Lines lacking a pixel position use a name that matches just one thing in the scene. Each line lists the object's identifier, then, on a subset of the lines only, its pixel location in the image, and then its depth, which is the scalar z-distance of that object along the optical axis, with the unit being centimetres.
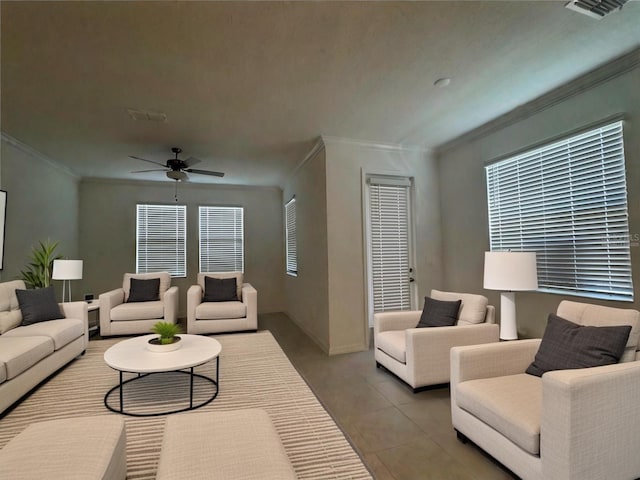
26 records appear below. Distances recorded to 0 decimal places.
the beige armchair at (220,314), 480
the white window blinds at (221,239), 671
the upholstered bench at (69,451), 126
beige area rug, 193
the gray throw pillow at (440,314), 312
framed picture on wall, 384
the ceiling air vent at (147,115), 328
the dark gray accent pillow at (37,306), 349
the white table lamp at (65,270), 427
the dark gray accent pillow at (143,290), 513
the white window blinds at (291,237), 596
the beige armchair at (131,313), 466
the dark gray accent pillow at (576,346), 181
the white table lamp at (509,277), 257
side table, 466
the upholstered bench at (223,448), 126
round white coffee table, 249
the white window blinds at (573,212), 263
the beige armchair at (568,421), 146
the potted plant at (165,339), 279
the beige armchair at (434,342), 280
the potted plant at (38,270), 422
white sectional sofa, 255
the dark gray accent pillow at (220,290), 523
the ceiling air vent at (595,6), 197
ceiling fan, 420
